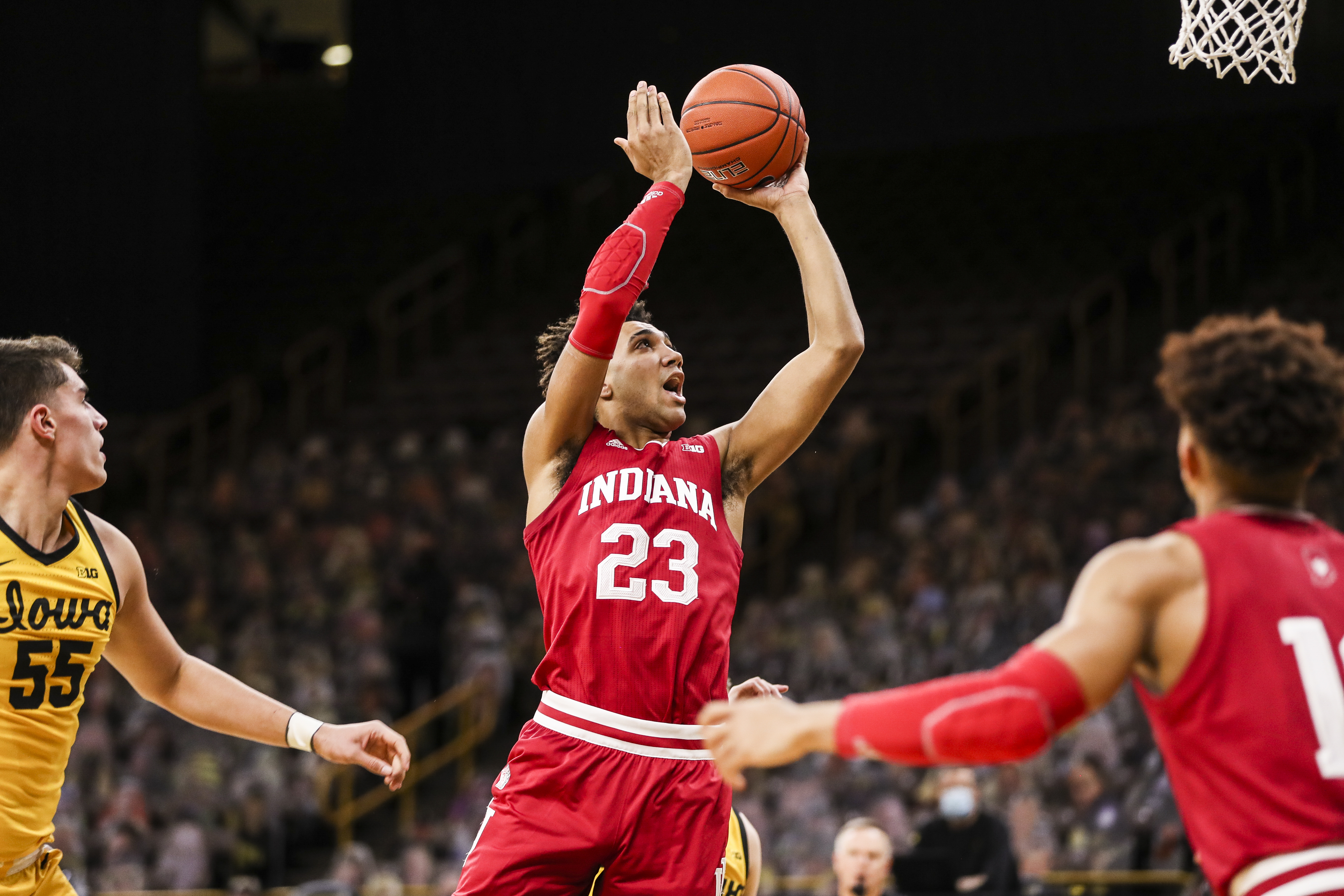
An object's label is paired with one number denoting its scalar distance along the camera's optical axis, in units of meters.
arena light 23.50
